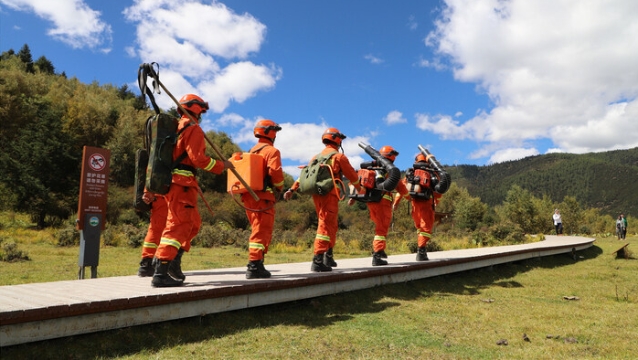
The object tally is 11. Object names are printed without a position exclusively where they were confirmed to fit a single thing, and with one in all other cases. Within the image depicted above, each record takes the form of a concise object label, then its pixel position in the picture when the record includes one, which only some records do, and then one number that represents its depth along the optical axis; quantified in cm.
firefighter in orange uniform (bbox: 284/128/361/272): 668
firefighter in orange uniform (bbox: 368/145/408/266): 805
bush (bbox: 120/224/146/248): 1582
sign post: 672
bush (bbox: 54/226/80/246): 1556
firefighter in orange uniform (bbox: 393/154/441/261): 870
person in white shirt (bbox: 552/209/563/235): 2983
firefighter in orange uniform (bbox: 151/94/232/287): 481
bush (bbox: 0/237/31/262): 1026
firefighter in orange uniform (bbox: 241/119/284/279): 573
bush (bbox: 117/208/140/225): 2764
